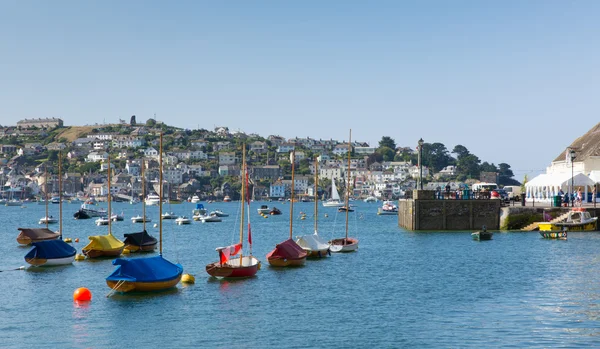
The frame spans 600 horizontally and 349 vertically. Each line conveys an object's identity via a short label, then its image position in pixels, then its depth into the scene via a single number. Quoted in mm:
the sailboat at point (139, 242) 72125
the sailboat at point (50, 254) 57750
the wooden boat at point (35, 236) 79312
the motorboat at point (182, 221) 128375
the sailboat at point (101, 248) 64500
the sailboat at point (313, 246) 61844
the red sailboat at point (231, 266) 48812
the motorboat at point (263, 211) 185638
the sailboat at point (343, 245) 67375
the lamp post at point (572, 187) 81675
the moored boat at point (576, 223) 77688
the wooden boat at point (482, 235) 74625
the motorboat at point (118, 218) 140875
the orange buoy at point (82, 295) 43000
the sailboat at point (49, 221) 133125
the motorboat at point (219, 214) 158612
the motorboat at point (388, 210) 171050
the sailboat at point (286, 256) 55562
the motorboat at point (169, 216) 143775
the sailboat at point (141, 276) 43688
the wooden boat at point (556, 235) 73938
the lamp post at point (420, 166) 85869
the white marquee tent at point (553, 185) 85750
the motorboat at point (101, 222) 120375
